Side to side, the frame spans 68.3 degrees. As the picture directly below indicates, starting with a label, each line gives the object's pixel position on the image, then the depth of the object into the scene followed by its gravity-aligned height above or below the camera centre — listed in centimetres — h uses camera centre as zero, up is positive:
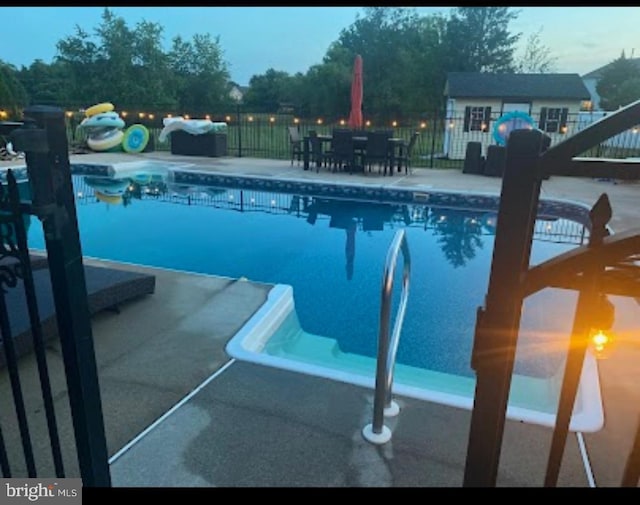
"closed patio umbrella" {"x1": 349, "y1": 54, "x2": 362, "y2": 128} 1305 +56
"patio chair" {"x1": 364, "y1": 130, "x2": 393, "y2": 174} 1057 -63
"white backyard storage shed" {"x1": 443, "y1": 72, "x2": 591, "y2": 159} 1473 +49
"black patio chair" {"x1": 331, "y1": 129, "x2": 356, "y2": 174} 1088 -67
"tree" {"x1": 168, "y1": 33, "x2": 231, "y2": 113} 3716 +337
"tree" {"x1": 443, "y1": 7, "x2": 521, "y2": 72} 3103 +511
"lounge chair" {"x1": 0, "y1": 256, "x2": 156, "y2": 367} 268 -117
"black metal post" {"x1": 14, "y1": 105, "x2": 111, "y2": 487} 108 -36
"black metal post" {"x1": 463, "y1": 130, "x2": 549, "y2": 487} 78 -32
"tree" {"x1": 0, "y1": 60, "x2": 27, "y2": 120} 1603 +65
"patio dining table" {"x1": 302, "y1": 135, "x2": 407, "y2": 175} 1081 -61
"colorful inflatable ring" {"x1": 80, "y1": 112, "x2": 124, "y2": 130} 1389 -23
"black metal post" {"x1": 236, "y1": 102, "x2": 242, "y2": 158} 1424 -101
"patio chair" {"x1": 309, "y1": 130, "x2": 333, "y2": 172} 1129 -79
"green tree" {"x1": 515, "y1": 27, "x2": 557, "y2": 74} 3098 +412
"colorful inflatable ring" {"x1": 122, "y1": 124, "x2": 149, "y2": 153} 1480 -77
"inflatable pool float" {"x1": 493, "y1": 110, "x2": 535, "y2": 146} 1108 -6
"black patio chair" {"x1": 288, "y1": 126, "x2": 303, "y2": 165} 1216 -62
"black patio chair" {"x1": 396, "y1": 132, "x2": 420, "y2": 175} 1112 -91
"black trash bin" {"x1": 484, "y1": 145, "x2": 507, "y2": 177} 1073 -91
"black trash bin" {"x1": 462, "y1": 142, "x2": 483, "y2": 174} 1130 -91
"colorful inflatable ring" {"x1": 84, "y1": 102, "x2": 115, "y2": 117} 1425 +9
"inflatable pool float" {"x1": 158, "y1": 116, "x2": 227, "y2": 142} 1375 -33
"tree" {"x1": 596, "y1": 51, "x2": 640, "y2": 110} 2830 +262
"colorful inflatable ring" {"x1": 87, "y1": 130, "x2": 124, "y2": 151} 1434 -82
